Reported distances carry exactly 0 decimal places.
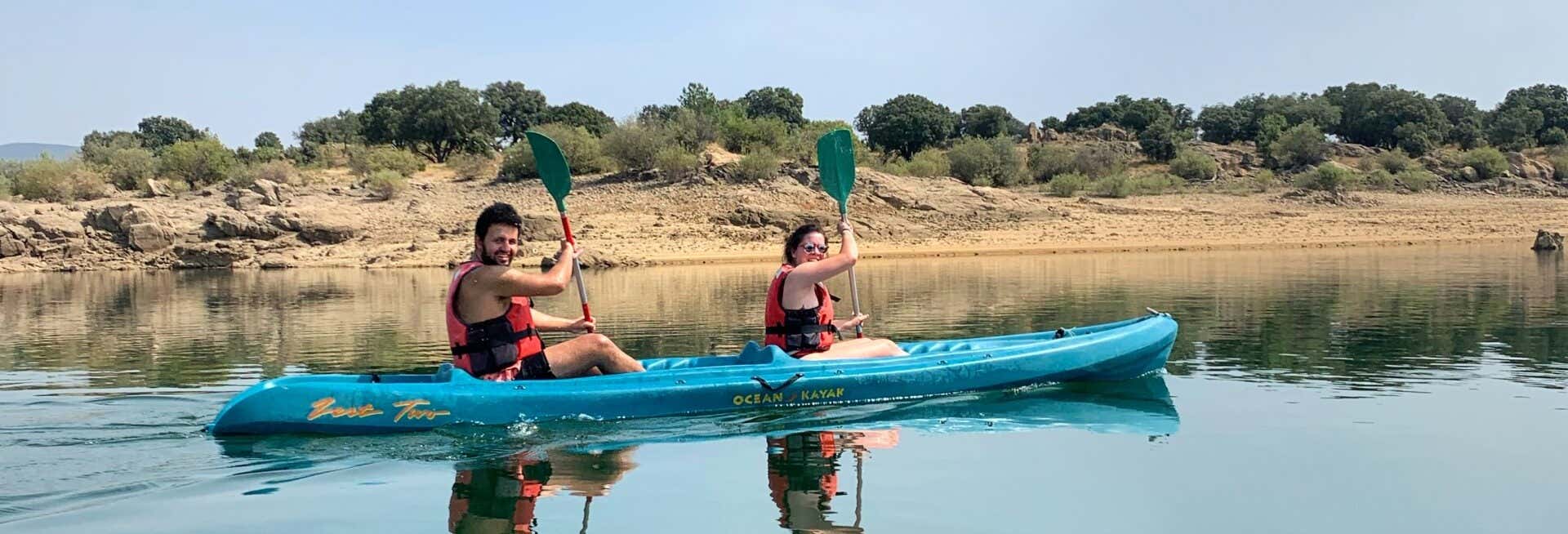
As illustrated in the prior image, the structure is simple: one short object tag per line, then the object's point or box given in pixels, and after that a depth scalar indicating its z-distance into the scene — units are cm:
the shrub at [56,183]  3123
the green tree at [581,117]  4384
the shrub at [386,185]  2981
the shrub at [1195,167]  3750
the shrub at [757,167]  2920
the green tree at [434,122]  4153
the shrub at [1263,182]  3356
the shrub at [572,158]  3116
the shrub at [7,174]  3243
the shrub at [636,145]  3088
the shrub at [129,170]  3325
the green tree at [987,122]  5022
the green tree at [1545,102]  4581
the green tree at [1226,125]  4738
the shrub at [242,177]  3102
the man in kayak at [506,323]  706
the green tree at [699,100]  3728
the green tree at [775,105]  5484
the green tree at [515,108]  5175
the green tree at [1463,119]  4366
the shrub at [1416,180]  3291
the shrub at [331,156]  3906
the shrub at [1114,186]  3181
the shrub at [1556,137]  4281
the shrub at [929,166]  3372
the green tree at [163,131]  5466
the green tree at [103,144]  3658
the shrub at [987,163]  3494
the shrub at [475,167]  3331
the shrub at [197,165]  3331
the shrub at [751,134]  3297
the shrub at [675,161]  2978
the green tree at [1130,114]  4922
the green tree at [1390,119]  4344
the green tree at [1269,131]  4281
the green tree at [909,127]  4566
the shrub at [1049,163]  3722
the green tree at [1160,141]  4212
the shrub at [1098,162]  3791
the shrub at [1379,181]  3272
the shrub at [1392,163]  3680
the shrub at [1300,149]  4012
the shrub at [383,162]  3408
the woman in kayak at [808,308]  822
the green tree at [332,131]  5109
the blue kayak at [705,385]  734
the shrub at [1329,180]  3141
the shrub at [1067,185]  3195
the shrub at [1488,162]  3452
